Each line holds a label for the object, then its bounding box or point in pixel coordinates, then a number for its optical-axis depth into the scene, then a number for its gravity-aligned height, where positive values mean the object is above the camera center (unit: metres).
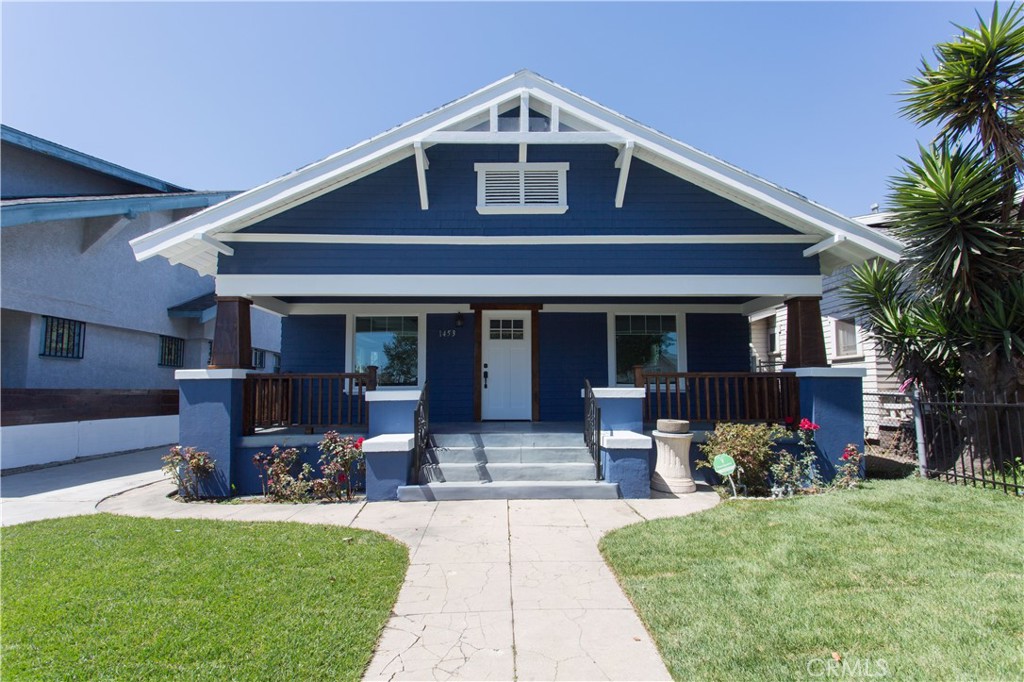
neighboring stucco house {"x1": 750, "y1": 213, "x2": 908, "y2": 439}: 11.18 +0.58
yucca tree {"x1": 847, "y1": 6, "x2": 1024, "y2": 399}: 7.19 +2.38
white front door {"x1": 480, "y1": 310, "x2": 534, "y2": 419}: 10.15 +0.18
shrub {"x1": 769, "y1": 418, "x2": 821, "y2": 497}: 7.12 -1.34
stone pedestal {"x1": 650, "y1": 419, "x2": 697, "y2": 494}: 7.27 -1.21
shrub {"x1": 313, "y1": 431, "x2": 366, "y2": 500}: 6.93 -1.21
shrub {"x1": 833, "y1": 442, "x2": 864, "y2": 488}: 7.20 -1.36
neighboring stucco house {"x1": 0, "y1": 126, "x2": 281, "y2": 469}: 9.62 +1.68
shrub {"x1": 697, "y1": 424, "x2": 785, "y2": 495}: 6.96 -1.02
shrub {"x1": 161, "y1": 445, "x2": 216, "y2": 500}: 7.17 -1.28
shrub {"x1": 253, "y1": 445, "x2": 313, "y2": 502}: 7.02 -1.40
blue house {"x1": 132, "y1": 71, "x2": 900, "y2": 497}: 7.54 +2.07
